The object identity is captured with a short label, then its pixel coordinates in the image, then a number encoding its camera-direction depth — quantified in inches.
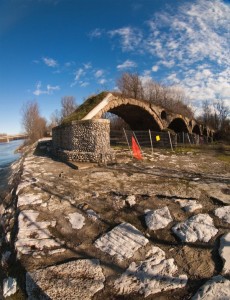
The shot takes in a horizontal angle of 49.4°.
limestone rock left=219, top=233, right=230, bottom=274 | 142.1
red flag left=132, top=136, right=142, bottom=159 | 478.3
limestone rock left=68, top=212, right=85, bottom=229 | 195.9
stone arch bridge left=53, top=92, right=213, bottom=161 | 434.3
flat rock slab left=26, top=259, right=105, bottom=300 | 129.4
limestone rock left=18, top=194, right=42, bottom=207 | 236.4
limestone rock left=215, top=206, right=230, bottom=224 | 197.1
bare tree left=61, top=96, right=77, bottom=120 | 2161.4
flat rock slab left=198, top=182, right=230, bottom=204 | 238.7
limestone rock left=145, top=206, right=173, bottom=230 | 191.0
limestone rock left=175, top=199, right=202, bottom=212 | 216.4
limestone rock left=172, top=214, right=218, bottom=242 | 173.5
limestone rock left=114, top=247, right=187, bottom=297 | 132.2
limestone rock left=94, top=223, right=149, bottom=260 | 161.3
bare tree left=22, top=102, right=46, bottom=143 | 1624.0
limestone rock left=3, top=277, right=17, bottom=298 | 134.6
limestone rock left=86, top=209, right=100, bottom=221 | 205.3
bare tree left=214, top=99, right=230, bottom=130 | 2021.4
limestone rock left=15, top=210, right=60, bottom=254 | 168.1
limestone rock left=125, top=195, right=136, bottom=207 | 232.0
